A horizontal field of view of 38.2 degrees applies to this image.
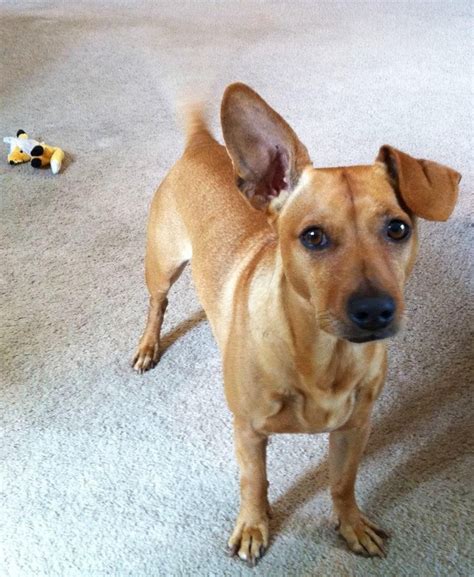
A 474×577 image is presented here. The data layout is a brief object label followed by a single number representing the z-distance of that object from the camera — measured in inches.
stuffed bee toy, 42.0
